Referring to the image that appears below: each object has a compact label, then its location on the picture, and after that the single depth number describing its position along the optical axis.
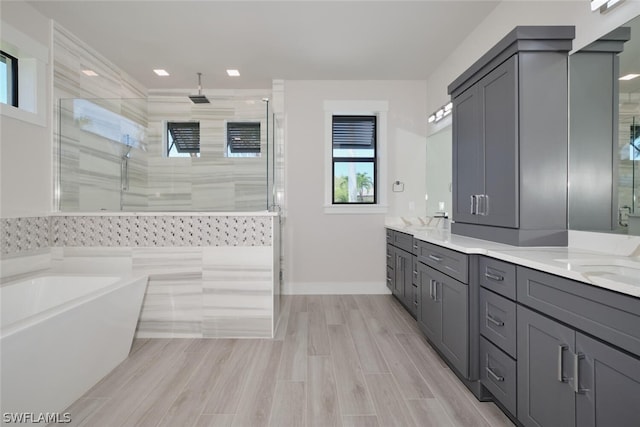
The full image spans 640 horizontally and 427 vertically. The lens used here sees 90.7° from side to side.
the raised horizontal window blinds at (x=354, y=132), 4.30
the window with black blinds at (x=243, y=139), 2.97
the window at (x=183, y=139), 2.99
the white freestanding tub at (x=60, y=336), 1.41
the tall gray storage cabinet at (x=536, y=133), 1.85
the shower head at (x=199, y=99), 3.27
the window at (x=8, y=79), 2.44
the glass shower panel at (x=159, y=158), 2.86
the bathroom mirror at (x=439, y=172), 3.50
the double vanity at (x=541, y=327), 1.01
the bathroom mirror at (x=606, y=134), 1.49
